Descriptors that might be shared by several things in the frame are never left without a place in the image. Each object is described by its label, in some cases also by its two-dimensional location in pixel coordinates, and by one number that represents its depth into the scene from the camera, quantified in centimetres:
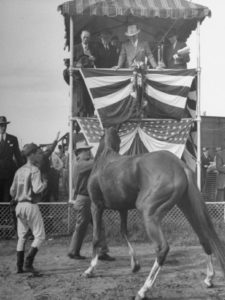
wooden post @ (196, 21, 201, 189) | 960
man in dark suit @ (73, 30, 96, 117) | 966
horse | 473
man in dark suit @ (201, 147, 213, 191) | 1190
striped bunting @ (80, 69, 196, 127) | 948
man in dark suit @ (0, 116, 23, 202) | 814
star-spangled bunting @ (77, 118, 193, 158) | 945
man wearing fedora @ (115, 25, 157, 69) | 1013
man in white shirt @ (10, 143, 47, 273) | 564
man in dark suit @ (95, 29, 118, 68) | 1024
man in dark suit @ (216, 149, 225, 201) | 1034
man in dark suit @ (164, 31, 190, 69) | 1030
